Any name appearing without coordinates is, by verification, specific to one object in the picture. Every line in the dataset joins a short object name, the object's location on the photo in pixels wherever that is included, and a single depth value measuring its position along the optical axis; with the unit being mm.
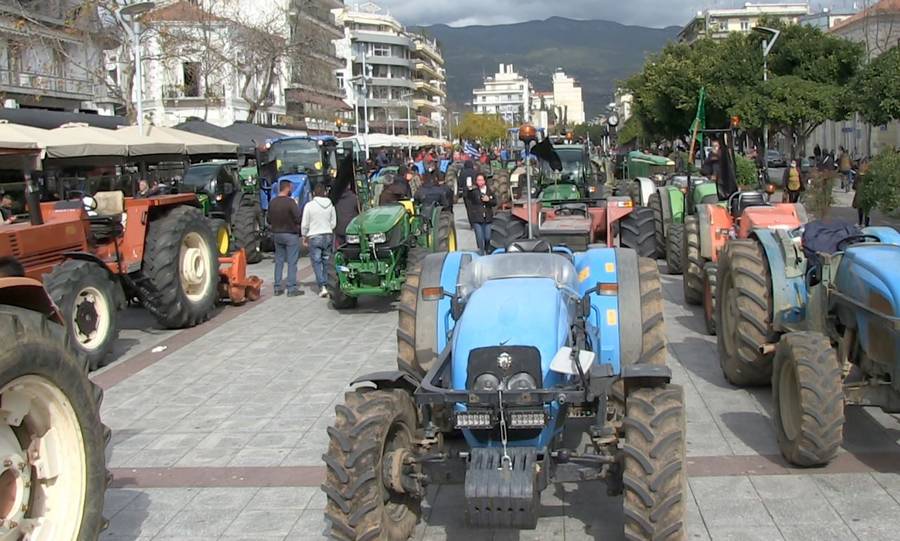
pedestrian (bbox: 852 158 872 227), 17531
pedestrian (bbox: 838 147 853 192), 30406
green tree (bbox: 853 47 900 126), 20328
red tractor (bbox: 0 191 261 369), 8547
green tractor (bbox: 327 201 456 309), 11289
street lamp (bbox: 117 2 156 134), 18062
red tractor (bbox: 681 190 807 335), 9281
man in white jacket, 12555
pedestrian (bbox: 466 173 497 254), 15172
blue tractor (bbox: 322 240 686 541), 3941
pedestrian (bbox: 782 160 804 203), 19141
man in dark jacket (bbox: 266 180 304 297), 12828
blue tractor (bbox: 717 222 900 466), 5156
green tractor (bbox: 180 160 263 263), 16266
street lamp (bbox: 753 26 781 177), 27131
